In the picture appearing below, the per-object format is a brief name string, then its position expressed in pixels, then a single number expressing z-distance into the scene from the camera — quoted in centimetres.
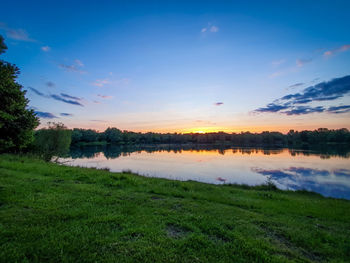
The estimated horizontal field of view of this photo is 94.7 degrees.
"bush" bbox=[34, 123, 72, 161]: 3126
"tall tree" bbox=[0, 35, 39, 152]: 1396
